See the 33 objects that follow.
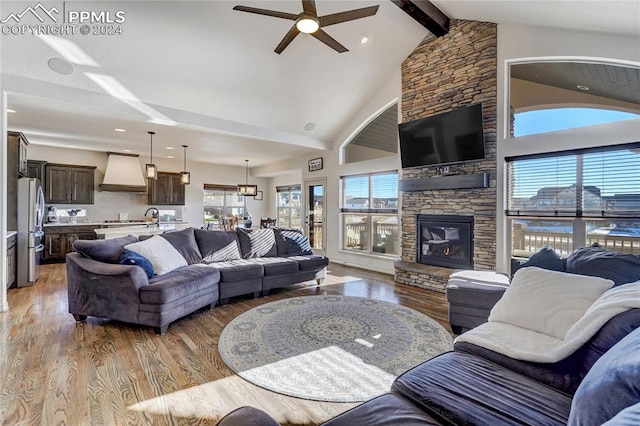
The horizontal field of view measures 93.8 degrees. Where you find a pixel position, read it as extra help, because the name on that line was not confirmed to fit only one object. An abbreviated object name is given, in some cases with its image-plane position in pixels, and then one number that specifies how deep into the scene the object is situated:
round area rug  2.25
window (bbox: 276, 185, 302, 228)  10.34
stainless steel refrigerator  4.62
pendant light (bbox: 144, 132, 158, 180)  5.93
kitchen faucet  8.09
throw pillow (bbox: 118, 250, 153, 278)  3.36
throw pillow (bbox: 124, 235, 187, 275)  3.65
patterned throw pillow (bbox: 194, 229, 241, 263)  4.60
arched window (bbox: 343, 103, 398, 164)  6.15
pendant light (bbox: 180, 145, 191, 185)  6.77
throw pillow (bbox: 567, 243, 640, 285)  2.31
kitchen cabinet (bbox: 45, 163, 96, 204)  7.13
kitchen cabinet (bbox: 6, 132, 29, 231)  4.62
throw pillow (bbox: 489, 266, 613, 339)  1.92
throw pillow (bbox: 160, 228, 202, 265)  4.34
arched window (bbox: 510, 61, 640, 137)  3.55
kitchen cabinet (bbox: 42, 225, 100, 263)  6.67
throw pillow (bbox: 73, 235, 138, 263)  3.47
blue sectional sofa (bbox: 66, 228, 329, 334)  3.14
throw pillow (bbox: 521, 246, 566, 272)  2.76
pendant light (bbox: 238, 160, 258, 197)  8.12
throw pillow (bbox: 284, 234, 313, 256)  5.26
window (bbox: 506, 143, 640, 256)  3.53
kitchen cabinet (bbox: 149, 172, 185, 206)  8.57
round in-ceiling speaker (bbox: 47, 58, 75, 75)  3.64
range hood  7.82
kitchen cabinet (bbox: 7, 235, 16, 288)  4.27
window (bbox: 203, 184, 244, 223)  10.02
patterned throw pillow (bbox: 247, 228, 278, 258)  5.03
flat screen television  4.47
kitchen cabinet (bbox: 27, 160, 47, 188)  6.81
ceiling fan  2.74
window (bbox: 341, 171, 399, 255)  6.23
